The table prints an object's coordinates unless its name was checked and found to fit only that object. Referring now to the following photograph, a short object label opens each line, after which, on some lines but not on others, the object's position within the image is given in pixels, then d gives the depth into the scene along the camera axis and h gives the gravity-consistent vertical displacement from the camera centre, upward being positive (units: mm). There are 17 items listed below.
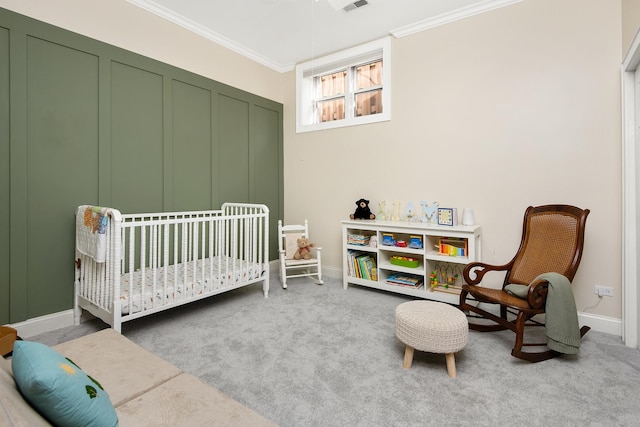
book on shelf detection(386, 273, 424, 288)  3070 -711
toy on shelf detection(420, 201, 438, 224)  3080 -13
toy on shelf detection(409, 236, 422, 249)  2994 -310
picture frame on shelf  2904 -61
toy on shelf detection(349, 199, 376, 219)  3502 +0
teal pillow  711 -432
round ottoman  1745 -703
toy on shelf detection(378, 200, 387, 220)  3465 +11
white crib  2107 -510
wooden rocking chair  1971 -422
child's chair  3521 -514
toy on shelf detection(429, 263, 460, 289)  3031 -653
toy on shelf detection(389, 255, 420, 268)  3068 -515
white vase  2861 -61
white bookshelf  2795 -418
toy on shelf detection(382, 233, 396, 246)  3201 -299
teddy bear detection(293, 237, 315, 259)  3654 -453
